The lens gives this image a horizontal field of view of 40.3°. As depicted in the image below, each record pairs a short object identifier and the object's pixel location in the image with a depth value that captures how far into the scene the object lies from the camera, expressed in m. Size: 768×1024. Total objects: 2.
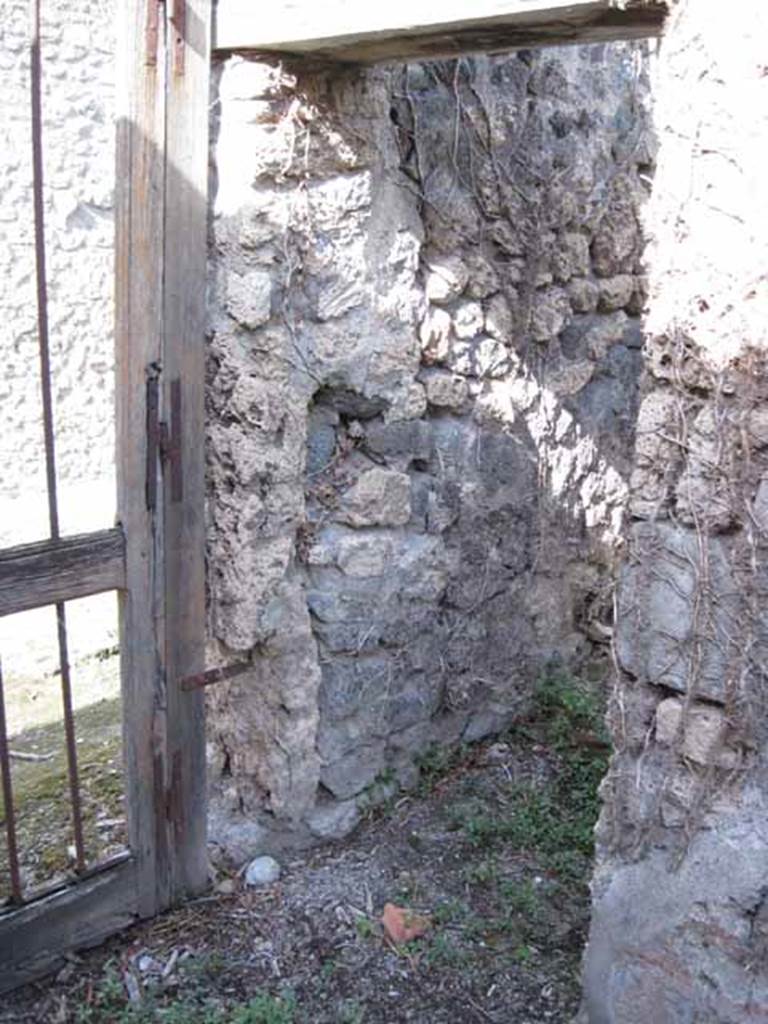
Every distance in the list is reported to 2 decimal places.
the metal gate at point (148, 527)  2.24
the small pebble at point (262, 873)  2.76
